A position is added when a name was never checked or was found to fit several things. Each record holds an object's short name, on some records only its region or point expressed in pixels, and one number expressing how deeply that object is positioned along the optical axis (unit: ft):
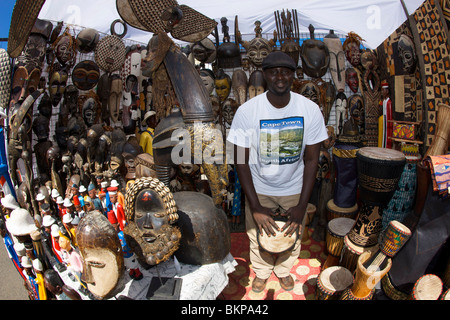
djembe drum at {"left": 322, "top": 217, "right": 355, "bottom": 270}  8.70
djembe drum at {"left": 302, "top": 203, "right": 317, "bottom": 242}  11.11
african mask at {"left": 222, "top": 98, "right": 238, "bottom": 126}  14.21
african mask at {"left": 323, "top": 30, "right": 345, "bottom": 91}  14.34
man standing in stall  6.66
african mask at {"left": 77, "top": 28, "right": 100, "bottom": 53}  13.92
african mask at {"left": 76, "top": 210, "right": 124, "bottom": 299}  5.01
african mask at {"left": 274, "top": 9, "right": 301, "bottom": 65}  13.94
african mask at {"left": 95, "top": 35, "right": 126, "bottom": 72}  14.35
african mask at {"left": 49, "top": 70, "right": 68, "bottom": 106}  13.21
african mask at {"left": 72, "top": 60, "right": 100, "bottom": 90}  14.39
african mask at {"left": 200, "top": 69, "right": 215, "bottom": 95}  13.81
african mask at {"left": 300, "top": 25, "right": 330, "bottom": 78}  13.82
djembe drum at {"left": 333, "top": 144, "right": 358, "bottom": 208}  10.45
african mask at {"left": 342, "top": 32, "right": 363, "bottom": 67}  14.01
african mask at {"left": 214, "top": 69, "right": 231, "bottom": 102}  14.21
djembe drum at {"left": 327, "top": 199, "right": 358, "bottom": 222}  10.37
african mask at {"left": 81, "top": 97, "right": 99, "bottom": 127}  14.57
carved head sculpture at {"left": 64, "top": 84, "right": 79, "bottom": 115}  13.92
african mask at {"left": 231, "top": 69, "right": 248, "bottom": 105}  13.74
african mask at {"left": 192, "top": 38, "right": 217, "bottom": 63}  13.96
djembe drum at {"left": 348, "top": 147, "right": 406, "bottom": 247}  7.41
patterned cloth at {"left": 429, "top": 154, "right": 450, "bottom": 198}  6.20
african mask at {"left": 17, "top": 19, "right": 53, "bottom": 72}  10.57
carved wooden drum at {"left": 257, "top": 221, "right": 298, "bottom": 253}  6.77
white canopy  14.07
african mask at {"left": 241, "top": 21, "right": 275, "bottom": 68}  13.32
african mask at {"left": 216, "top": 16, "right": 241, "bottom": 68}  14.19
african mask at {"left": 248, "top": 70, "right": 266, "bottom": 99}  13.44
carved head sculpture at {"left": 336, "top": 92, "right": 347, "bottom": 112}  14.48
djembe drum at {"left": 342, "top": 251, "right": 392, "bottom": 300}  5.84
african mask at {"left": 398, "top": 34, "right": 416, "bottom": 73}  10.67
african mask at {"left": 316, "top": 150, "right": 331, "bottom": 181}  11.96
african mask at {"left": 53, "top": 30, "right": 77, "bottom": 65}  12.92
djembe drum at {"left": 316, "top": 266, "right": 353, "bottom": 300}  6.75
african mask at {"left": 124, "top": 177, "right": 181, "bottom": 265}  5.70
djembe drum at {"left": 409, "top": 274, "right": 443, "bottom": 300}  5.15
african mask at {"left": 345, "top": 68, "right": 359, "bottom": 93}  14.37
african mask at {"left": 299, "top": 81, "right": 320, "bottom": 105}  13.84
